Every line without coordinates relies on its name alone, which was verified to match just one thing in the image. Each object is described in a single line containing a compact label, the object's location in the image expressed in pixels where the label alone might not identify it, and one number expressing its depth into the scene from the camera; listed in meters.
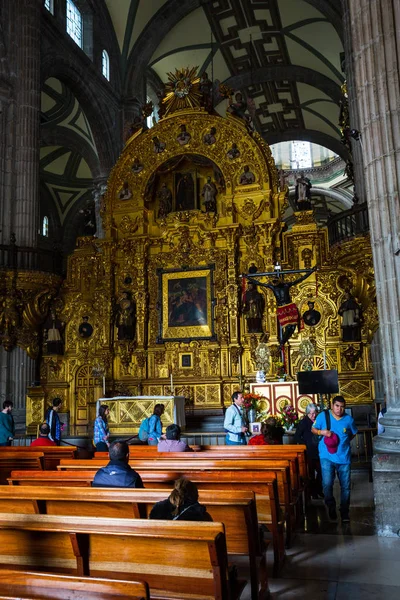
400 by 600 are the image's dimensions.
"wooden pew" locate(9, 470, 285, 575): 4.50
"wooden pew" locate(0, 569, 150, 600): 2.16
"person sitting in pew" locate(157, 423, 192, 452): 6.74
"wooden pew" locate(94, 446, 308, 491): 6.32
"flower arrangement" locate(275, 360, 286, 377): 14.10
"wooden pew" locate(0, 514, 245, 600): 2.74
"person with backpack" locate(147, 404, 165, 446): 9.55
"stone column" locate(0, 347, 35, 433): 14.75
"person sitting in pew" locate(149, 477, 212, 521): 3.23
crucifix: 13.54
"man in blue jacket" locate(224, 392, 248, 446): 8.26
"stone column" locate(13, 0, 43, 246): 15.61
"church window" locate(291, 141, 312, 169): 38.47
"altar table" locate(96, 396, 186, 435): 13.06
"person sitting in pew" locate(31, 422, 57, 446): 8.53
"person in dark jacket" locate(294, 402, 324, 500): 7.96
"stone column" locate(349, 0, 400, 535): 6.21
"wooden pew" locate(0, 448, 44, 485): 7.65
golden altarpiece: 14.67
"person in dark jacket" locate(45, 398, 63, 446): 10.27
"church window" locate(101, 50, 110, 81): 22.22
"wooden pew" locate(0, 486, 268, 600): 3.63
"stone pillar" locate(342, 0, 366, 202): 14.12
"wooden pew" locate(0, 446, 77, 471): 7.91
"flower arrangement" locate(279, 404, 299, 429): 10.70
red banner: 13.51
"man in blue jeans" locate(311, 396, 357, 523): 6.39
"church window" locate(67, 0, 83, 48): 20.53
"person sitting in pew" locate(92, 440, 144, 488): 4.26
